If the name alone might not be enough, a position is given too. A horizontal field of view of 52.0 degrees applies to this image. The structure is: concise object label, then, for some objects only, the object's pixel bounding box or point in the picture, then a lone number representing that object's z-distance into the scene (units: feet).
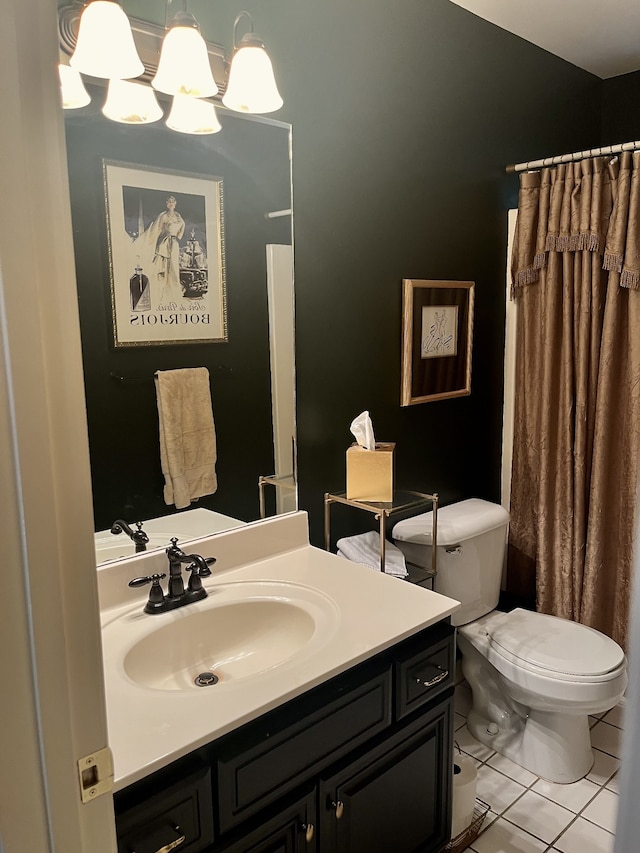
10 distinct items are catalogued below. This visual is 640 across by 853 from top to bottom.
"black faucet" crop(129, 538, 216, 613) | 5.07
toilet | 6.64
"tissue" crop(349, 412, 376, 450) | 6.49
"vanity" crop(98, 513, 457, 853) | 3.70
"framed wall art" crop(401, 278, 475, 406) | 7.54
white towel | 6.53
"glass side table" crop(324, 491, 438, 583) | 6.36
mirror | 4.93
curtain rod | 7.53
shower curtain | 7.78
